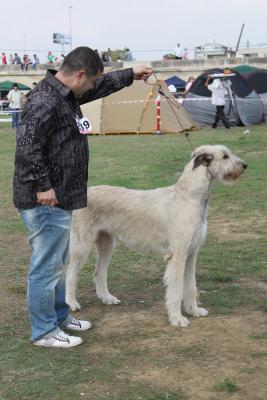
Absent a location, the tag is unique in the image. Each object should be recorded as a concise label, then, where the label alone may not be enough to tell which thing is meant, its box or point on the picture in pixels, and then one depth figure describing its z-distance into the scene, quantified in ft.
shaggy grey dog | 15.40
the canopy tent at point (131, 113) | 65.05
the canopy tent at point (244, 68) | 130.58
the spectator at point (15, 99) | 81.97
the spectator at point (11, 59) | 177.20
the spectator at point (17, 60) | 175.45
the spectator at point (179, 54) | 167.51
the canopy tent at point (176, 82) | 144.05
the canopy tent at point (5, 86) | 153.79
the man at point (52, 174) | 12.53
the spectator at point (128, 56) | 162.85
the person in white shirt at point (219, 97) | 65.05
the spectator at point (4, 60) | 175.73
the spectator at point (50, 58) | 171.55
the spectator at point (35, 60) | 168.55
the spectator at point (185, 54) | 173.41
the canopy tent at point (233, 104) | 70.03
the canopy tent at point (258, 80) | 80.43
